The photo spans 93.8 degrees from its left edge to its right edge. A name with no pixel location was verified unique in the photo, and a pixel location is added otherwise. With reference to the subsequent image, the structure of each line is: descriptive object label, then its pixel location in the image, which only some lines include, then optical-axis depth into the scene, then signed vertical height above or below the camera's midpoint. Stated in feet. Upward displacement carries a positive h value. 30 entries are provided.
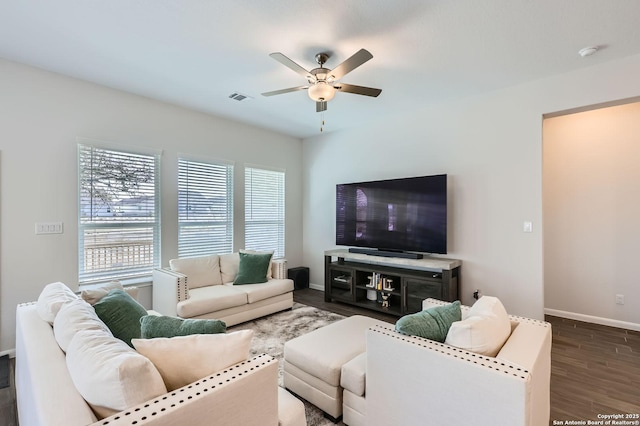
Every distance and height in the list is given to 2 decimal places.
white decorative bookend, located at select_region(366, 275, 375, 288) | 14.03 -3.20
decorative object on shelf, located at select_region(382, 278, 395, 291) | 13.47 -3.12
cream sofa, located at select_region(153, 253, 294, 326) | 10.93 -3.02
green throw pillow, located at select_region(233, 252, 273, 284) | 13.37 -2.36
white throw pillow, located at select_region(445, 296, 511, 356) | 4.97 -2.04
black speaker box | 17.40 -3.53
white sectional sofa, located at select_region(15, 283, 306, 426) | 3.32 -2.17
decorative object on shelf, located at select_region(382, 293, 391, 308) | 13.64 -3.92
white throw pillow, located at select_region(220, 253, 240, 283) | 13.82 -2.32
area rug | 9.98 -4.36
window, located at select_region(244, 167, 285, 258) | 16.61 +0.37
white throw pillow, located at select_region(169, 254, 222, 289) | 12.50 -2.24
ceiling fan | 7.58 +3.88
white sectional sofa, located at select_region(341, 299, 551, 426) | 4.17 -2.67
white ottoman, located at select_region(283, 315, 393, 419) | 6.44 -3.31
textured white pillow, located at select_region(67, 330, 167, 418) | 3.45 -1.93
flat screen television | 12.69 +0.04
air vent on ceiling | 12.12 +4.97
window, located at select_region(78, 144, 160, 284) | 11.18 +0.20
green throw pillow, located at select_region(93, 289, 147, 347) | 5.99 -2.04
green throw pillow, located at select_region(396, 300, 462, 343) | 5.43 -2.04
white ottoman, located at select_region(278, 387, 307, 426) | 4.58 -3.09
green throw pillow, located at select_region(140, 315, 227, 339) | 4.83 -1.80
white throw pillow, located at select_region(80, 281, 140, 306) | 6.96 -1.81
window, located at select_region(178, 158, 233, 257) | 13.91 +0.46
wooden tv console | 12.13 -2.91
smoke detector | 8.63 +4.74
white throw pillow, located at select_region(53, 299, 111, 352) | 4.71 -1.71
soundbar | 13.21 -1.78
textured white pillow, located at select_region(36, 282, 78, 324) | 5.82 -1.69
